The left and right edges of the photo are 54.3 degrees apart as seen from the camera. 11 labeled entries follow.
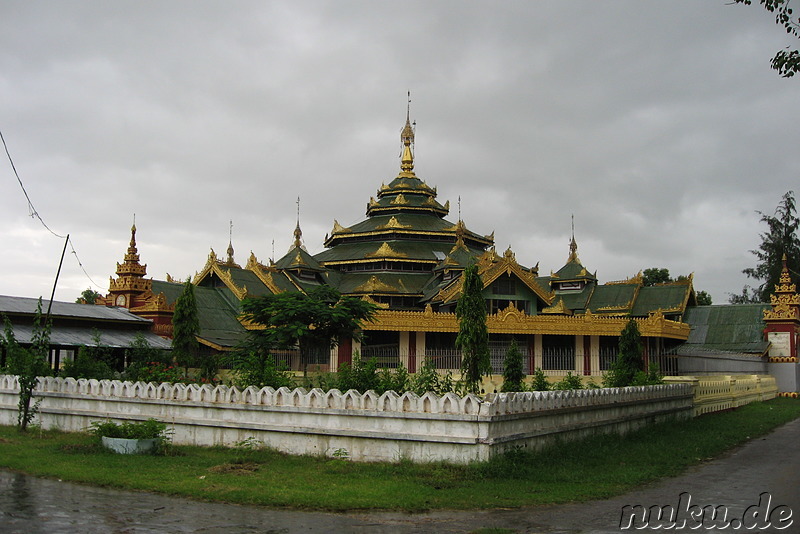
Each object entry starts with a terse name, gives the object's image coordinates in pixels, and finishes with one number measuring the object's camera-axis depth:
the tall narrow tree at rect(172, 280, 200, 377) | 33.97
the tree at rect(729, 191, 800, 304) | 76.44
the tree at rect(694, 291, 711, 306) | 81.36
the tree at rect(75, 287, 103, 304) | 92.25
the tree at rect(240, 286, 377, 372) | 28.66
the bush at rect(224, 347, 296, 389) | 21.52
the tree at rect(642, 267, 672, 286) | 82.38
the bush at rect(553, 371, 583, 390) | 29.67
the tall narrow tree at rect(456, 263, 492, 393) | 26.39
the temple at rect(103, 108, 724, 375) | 42.38
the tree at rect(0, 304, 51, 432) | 22.19
